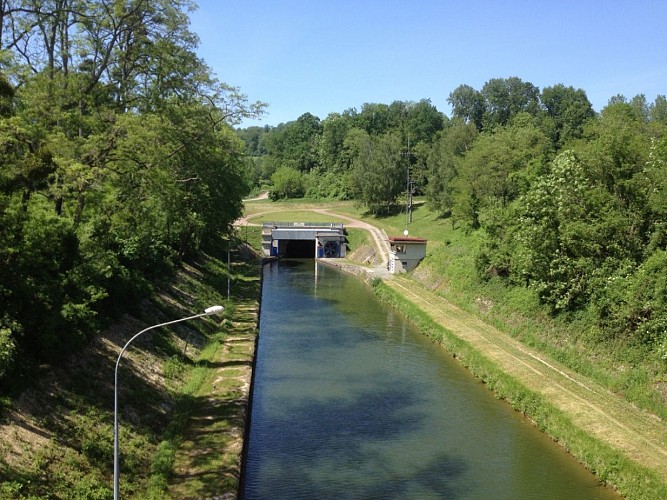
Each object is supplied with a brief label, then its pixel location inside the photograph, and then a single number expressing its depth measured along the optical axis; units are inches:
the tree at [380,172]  3253.0
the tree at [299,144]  5216.5
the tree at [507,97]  4365.2
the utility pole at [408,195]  3115.2
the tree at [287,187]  4350.4
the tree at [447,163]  2704.2
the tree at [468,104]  4458.7
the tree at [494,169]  1993.1
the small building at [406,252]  2130.9
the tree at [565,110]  3592.5
